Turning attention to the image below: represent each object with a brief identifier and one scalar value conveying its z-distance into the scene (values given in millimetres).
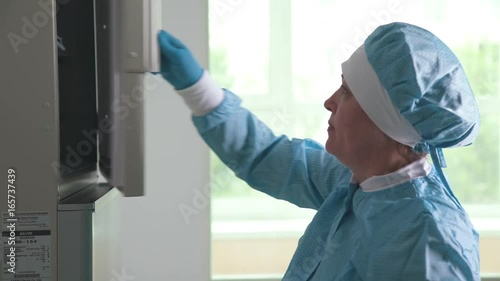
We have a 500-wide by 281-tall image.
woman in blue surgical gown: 1845
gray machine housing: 1721
